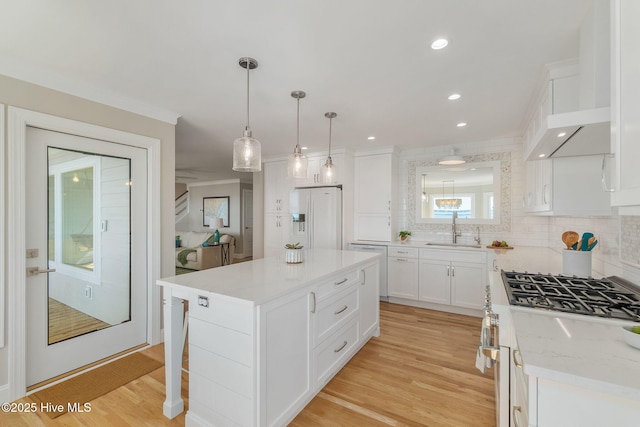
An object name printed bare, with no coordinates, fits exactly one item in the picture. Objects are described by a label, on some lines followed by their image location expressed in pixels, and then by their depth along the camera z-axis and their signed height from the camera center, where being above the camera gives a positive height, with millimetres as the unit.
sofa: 6406 -930
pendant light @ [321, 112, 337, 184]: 2738 +397
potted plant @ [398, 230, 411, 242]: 4398 -359
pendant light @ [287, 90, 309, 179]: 2480 +453
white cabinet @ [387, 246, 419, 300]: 3980 -876
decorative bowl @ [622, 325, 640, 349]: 865 -399
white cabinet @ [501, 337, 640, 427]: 730 -538
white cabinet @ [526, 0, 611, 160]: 1301 +633
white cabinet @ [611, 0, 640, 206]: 828 +362
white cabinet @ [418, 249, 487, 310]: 3559 -865
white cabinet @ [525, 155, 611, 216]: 1878 +178
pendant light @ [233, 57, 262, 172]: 2023 +448
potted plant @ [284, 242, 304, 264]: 2412 -366
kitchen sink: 3912 -470
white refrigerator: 4426 -60
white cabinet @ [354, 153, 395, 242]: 4352 +251
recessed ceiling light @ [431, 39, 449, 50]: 1726 +1068
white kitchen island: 1471 -768
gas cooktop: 1181 -414
